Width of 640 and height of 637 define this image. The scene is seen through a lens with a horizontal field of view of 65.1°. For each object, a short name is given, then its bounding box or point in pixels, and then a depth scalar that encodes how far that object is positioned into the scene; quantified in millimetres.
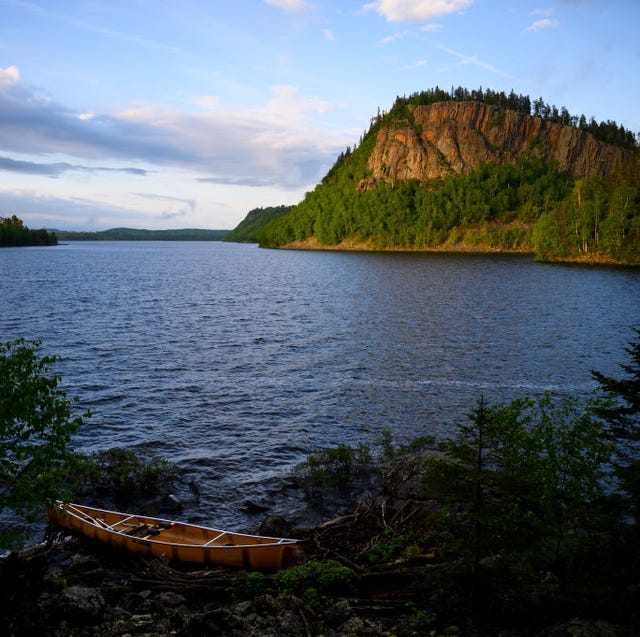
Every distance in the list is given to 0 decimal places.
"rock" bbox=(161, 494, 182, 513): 20094
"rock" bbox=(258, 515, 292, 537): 17312
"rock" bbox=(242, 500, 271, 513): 20266
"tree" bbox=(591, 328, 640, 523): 10195
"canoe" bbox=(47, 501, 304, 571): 14914
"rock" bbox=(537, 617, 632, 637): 8555
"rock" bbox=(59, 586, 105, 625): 10992
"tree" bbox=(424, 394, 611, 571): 10047
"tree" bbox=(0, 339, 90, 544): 10609
